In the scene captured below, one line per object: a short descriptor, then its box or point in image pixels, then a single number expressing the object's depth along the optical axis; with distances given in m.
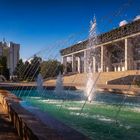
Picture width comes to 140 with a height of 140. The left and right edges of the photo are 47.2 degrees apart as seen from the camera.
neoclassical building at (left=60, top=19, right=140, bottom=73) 23.28
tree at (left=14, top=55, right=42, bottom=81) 30.31
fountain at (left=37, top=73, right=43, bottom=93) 13.39
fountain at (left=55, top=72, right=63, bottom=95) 11.89
